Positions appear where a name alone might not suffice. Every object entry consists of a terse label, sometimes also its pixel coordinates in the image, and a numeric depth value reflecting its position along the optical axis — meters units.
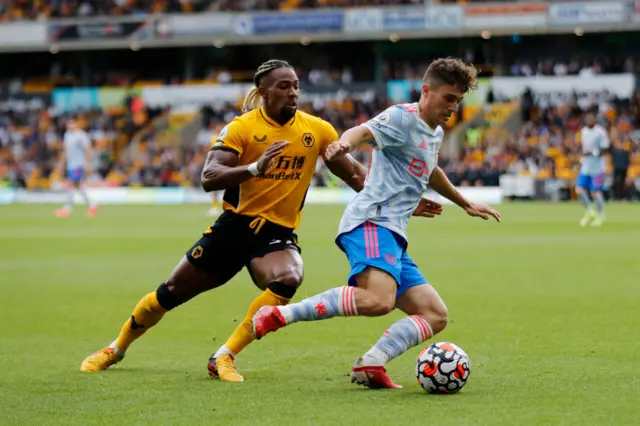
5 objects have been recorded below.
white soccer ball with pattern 13.49
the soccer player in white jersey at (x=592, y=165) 52.22
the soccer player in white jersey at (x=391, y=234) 13.72
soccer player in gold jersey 15.21
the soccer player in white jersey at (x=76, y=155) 60.66
